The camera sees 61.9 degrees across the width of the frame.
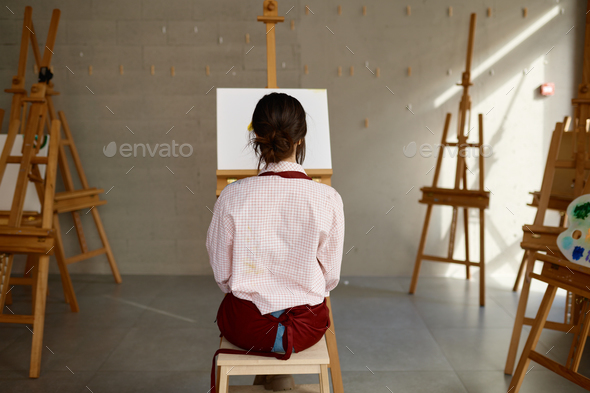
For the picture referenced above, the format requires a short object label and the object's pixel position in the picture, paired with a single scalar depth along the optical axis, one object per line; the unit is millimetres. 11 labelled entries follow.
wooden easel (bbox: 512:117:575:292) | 3066
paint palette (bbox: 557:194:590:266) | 1862
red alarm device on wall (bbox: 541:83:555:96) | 3857
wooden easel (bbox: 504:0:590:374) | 2336
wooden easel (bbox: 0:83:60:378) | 2357
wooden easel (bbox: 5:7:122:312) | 3108
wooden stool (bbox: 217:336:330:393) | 1457
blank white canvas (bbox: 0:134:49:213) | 3141
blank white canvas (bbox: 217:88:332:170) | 2316
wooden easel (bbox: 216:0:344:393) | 1989
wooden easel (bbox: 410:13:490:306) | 3389
